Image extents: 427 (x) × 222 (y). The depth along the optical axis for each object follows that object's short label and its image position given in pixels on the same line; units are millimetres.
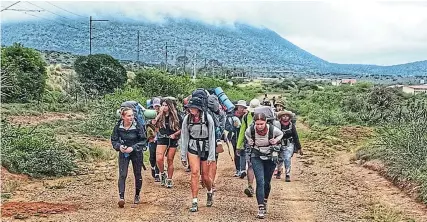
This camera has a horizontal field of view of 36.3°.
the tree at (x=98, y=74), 38875
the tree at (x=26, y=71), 31281
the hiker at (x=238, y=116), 12836
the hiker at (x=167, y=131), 11625
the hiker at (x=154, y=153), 12422
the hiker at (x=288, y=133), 12672
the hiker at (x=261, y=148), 9633
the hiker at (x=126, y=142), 10031
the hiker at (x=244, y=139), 10734
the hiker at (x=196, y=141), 9852
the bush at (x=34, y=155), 13164
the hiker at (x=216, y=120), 10664
